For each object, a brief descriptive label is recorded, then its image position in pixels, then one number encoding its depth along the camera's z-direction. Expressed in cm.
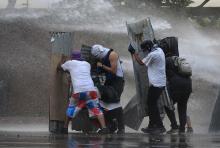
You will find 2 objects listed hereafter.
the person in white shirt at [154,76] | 1424
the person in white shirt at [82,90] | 1409
